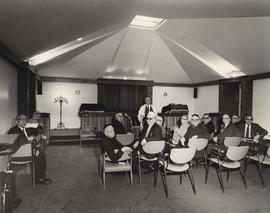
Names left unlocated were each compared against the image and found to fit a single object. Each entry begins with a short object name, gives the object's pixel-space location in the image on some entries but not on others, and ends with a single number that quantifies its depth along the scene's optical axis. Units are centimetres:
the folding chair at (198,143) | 439
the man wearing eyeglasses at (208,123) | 666
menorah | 1031
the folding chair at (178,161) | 339
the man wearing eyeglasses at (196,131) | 490
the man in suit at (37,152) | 412
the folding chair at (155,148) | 388
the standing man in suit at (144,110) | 779
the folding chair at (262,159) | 395
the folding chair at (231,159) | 361
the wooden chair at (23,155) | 374
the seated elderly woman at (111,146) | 379
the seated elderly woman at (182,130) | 530
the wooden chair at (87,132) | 809
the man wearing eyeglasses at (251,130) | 565
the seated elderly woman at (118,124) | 604
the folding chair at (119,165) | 372
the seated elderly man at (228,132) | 504
